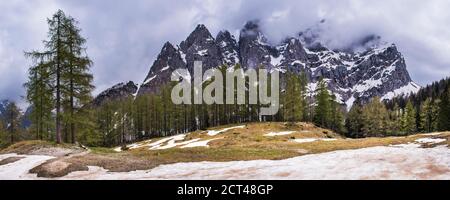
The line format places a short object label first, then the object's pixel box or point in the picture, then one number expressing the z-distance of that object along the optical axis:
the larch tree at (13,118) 85.50
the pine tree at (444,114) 86.06
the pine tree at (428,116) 104.38
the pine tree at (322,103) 92.19
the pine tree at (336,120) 108.44
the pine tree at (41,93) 42.09
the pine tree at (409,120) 103.84
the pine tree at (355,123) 115.69
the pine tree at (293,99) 87.06
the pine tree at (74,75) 42.88
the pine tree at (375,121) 104.56
